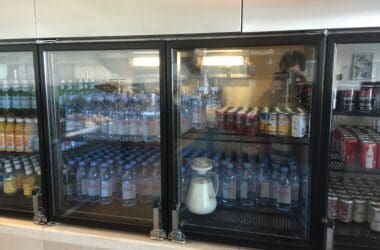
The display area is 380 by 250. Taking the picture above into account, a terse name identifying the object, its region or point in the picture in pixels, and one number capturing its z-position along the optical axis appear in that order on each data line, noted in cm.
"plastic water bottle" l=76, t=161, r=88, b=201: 173
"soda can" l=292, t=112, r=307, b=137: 134
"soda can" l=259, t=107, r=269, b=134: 145
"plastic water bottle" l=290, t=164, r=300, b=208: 151
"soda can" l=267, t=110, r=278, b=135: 142
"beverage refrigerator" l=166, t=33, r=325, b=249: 126
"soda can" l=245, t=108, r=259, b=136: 149
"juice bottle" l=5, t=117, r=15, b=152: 176
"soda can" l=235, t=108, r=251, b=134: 151
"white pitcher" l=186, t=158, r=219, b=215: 151
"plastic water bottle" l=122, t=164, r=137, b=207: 168
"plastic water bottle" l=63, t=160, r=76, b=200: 171
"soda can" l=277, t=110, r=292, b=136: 138
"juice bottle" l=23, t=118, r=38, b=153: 173
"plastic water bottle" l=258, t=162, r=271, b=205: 157
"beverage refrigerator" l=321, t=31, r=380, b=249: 133
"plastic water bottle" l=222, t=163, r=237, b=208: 161
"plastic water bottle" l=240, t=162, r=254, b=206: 161
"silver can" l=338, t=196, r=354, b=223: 137
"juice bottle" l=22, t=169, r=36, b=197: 178
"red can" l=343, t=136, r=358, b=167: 135
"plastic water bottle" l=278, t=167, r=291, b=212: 150
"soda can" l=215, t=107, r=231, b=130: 157
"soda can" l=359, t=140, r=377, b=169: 132
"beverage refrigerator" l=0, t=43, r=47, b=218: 174
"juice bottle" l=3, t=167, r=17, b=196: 182
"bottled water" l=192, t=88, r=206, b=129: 166
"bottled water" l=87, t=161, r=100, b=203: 170
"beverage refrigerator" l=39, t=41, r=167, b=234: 157
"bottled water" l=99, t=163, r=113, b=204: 168
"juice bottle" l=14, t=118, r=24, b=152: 174
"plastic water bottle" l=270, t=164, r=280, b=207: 154
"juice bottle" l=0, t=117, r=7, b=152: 177
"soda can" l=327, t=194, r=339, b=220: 139
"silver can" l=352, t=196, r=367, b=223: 137
